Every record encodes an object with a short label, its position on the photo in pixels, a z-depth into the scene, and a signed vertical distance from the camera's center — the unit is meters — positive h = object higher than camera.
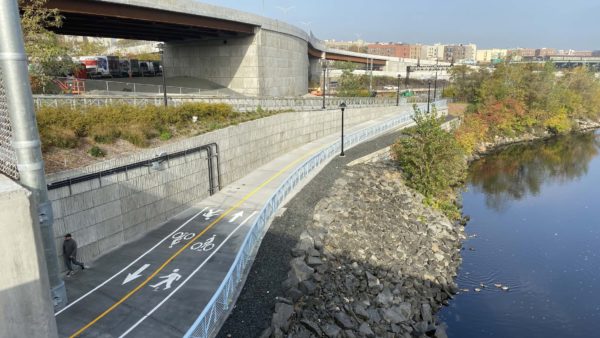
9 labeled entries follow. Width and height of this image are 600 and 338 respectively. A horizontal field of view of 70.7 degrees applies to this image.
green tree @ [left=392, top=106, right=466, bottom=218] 30.66 -5.96
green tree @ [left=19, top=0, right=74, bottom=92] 22.00 +1.85
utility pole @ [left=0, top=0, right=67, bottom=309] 7.05 -0.37
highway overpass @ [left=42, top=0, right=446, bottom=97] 35.75 +5.21
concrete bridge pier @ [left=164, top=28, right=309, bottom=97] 48.50 +2.38
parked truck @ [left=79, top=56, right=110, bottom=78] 50.66 +2.03
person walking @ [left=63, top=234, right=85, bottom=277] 15.13 -5.95
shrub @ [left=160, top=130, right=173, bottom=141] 23.97 -3.02
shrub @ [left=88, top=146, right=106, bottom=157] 19.61 -3.17
